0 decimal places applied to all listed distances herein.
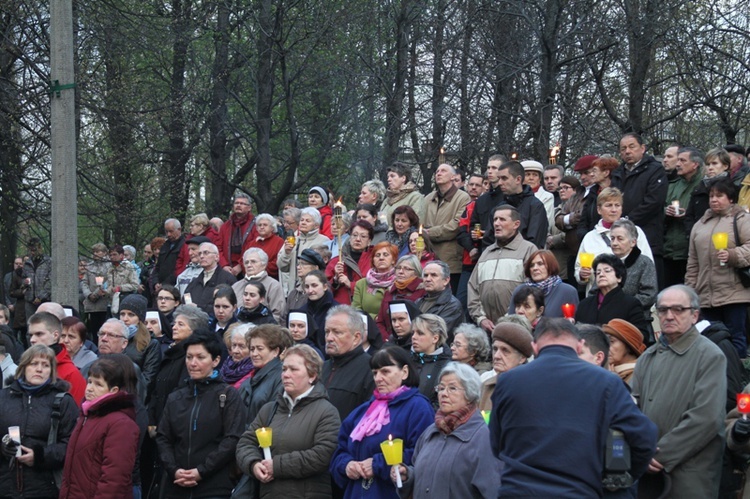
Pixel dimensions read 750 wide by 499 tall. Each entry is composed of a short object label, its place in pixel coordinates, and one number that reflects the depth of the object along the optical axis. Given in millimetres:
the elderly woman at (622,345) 7637
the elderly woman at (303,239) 12922
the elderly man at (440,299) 9734
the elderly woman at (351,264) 11609
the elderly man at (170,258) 15242
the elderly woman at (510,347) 7055
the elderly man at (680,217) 11539
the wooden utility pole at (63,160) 12156
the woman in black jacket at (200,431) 8031
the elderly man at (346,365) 8258
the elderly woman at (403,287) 10320
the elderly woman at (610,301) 8719
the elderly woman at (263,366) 8508
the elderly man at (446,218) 12430
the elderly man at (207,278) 12516
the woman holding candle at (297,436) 7531
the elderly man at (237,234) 14484
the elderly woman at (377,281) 10773
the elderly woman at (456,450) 6410
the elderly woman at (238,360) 9172
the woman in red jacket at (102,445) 7965
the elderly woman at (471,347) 8094
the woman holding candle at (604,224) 10539
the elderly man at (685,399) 6691
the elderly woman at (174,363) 9328
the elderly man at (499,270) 10234
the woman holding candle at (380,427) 7082
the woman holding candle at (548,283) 9172
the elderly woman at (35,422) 8414
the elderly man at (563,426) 5266
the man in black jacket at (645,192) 11336
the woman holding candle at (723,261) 10086
